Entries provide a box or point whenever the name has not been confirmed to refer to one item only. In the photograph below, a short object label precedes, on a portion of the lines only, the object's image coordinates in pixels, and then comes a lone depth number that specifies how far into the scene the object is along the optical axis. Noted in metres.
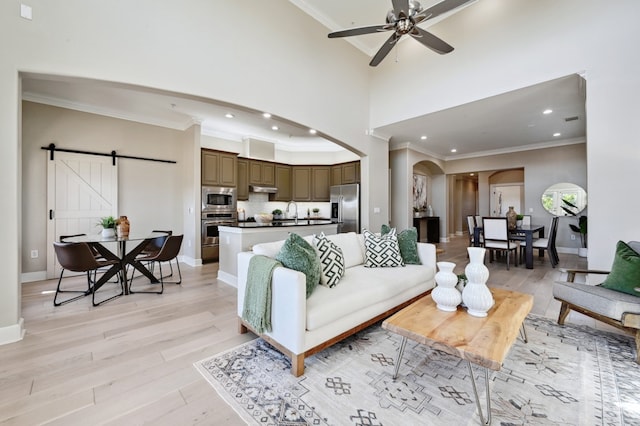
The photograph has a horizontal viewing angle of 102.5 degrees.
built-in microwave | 5.57
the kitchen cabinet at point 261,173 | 6.70
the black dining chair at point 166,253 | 3.69
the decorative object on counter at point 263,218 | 4.52
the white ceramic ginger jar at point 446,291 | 1.91
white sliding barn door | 4.32
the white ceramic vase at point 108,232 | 3.60
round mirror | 6.59
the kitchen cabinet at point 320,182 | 7.50
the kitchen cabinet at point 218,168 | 5.61
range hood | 6.70
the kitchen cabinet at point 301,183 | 7.53
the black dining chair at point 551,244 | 5.12
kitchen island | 3.96
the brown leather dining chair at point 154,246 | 4.20
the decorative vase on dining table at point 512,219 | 5.50
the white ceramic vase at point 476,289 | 1.81
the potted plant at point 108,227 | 3.61
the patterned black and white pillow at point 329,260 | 2.39
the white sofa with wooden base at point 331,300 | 1.82
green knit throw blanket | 1.98
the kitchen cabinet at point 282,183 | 7.23
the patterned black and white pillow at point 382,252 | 3.04
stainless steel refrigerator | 6.20
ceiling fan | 2.50
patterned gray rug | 1.46
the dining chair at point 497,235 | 5.04
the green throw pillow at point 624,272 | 2.22
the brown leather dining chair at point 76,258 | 3.00
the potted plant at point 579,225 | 6.09
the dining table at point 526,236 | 4.92
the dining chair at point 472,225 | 5.98
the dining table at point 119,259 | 3.40
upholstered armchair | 2.06
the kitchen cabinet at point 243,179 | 6.46
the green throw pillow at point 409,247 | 3.20
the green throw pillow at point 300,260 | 2.07
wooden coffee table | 1.39
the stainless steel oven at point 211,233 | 5.55
